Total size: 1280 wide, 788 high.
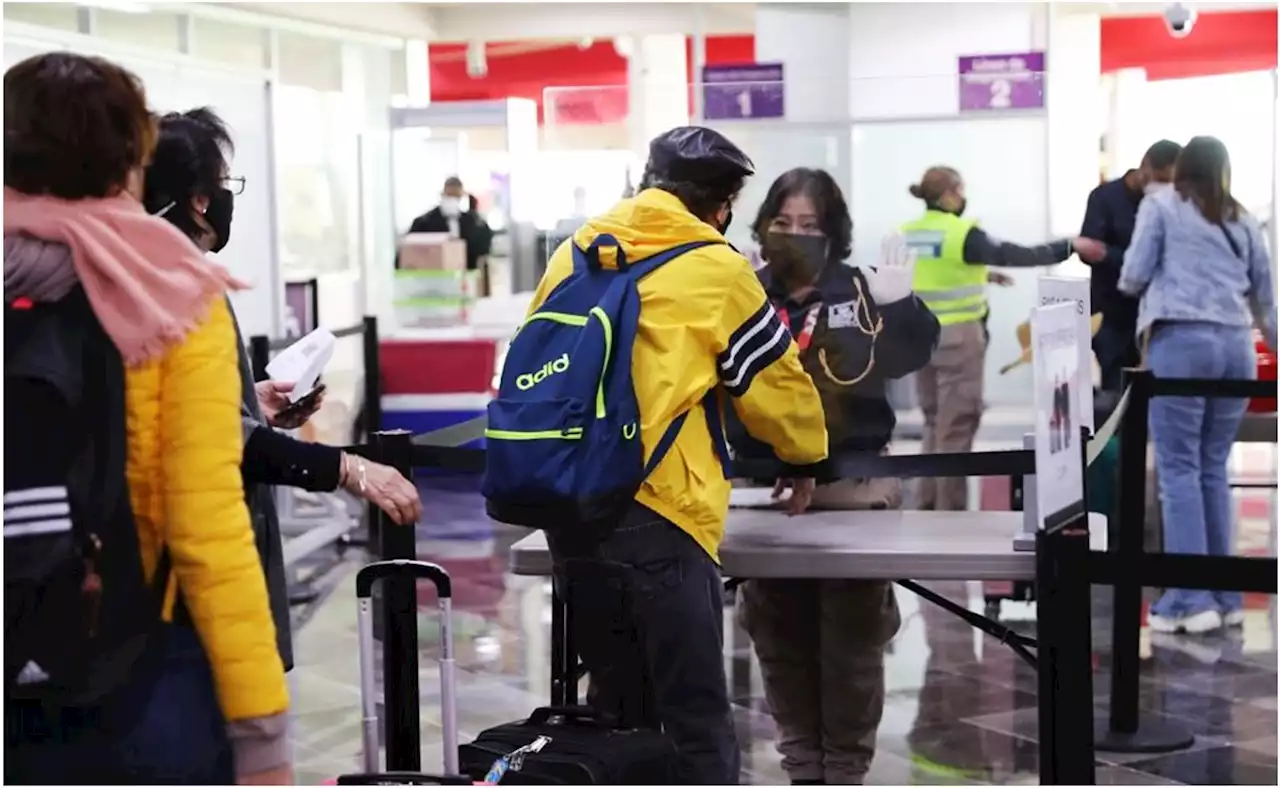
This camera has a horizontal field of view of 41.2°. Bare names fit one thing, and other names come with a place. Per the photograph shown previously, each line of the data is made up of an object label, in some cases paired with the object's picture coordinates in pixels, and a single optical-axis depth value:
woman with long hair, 5.67
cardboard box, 10.29
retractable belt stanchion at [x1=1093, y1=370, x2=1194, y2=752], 4.68
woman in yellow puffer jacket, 1.93
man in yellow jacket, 2.96
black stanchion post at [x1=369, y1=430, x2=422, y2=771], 3.20
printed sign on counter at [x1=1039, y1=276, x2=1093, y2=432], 3.33
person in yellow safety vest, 7.21
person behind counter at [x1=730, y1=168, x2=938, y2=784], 3.70
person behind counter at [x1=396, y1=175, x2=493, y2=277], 11.24
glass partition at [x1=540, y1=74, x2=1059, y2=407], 8.13
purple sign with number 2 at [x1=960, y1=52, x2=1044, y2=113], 7.88
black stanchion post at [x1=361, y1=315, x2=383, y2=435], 8.17
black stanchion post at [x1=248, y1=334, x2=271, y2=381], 6.53
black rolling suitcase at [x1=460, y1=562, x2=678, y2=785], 2.66
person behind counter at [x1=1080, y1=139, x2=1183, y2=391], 6.84
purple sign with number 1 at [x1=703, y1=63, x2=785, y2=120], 8.12
